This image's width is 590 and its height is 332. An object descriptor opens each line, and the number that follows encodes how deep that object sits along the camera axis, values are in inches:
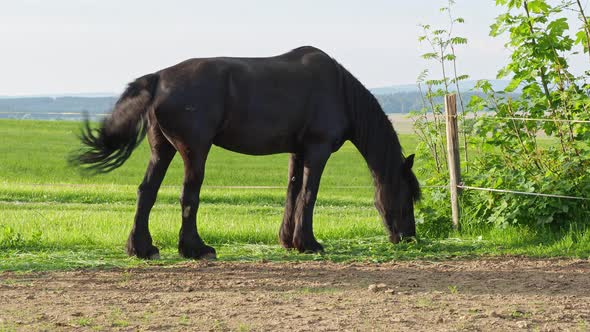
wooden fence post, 724.9
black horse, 555.7
